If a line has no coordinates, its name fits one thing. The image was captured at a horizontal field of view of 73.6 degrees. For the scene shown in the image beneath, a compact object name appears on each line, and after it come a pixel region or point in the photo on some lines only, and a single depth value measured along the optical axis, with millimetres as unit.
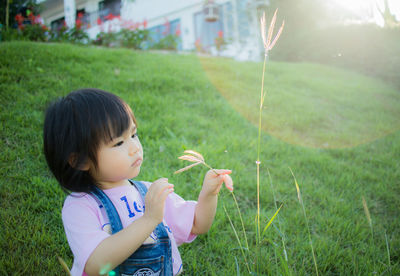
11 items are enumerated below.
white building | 10750
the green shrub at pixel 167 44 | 7146
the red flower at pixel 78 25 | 6230
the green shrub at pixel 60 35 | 5676
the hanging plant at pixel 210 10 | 10477
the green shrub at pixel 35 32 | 5316
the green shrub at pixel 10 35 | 4836
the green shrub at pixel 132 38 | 6468
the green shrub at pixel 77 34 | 6148
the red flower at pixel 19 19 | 5450
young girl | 900
